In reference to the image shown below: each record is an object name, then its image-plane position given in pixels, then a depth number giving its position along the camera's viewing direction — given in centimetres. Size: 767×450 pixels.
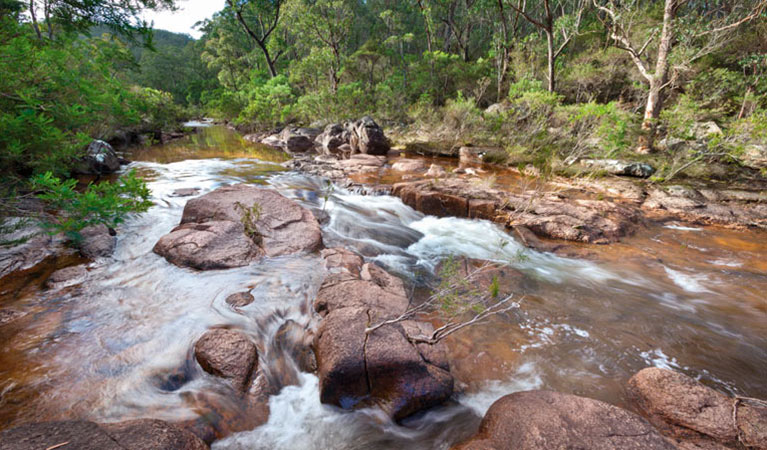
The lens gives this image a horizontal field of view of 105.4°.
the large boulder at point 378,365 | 233
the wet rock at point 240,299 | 332
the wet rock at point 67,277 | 329
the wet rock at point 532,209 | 557
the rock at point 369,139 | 1341
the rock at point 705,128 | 1068
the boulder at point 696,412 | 195
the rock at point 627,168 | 880
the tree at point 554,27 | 1202
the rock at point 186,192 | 686
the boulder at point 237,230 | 404
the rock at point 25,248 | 345
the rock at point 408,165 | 1050
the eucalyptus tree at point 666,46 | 949
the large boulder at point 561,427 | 175
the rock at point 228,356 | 244
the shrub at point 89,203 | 310
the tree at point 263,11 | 1870
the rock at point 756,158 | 851
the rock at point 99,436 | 144
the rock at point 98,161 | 754
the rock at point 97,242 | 394
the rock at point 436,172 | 907
